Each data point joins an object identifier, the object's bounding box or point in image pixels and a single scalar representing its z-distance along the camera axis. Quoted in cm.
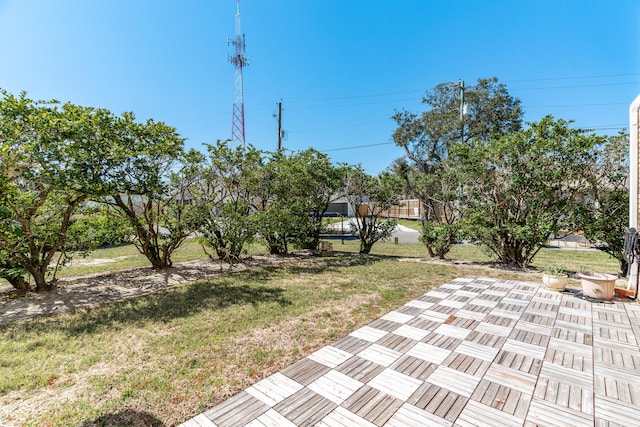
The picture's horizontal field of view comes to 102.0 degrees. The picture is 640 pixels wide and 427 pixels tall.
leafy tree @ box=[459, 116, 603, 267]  677
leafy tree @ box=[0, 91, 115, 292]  466
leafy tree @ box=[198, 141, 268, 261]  761
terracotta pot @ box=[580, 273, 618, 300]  498
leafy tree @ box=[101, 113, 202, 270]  571
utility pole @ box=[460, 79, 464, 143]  1359
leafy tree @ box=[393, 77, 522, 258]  1725
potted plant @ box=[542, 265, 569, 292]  546
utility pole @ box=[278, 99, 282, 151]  1702
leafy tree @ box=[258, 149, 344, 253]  887
